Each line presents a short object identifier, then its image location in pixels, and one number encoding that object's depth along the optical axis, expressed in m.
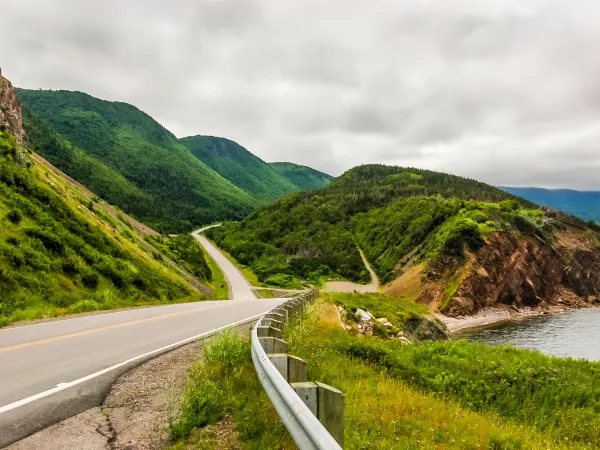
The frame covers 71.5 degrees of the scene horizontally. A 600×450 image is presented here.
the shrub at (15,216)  23.25
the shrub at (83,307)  19.98
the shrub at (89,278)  24.83
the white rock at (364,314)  26.06
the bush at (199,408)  5.08
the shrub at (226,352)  7.63
